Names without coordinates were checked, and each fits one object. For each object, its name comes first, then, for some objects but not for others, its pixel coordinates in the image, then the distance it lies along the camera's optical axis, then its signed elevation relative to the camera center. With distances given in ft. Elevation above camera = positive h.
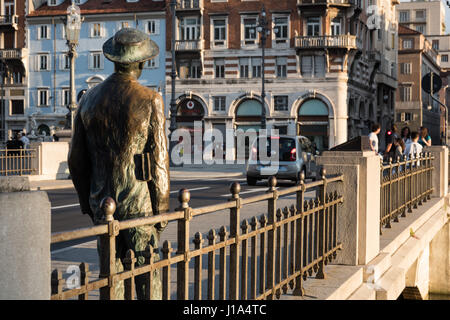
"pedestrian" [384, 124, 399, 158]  60.71 +0.16
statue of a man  14.96 +0.13
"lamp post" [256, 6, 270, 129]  126.62 +22.41
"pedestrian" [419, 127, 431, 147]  62.64 +0.87
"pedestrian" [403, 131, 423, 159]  54.65 +0.20
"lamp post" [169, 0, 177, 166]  112.57 +8.01
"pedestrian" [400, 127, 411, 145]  59.95 +1.19
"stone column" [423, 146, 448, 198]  48.80 -1.48
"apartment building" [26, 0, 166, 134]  166.40 +25.71
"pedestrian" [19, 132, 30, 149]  95.21 +1.61
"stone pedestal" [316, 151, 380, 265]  22.59 -1.77
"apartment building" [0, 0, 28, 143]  176.13 +20.34
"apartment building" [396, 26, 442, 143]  262.26 +27.31
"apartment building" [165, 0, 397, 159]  153.58 +18.99
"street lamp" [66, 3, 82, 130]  80.59 +13.80
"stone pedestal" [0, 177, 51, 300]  7.59 -1.00
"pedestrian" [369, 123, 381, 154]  54.10 +1.13
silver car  72.02 -1.36
